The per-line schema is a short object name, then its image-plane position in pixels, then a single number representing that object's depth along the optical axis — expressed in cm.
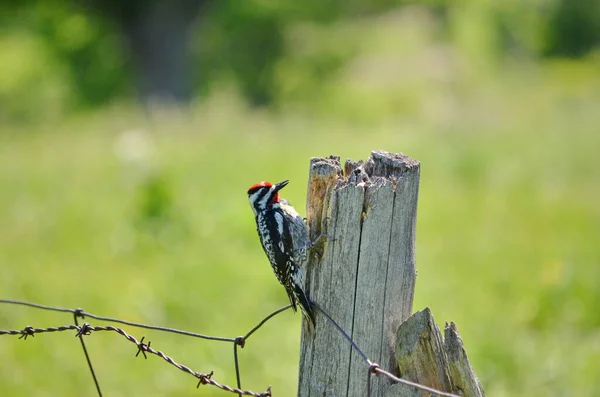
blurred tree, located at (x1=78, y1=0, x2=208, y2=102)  5759
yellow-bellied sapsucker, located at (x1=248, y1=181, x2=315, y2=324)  628
